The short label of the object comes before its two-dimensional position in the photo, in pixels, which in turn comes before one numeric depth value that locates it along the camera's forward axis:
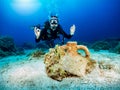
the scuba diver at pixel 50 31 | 3.43
